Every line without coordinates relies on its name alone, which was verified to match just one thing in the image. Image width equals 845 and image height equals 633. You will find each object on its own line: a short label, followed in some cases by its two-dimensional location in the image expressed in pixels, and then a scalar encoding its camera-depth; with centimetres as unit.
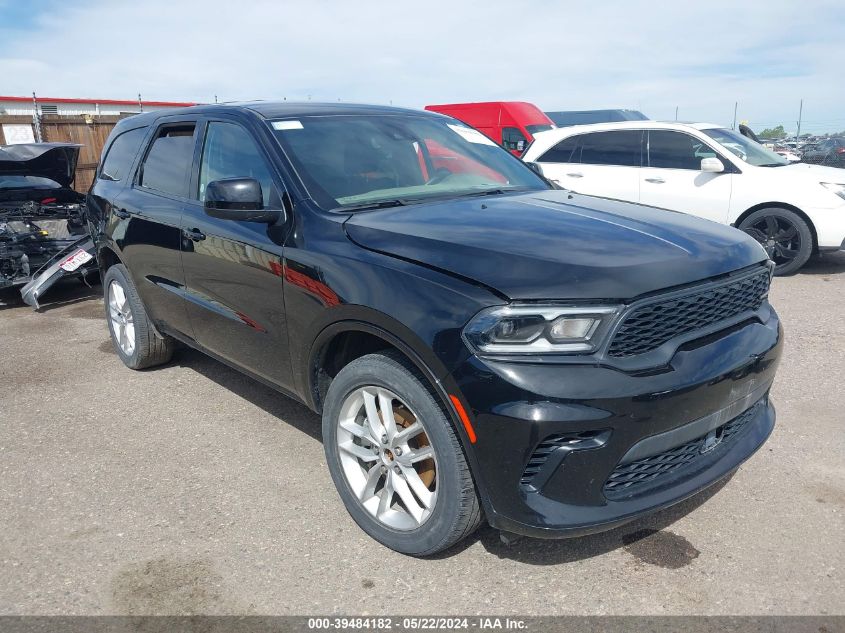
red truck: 1611
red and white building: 2981
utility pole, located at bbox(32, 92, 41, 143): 1542
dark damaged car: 720
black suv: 233
